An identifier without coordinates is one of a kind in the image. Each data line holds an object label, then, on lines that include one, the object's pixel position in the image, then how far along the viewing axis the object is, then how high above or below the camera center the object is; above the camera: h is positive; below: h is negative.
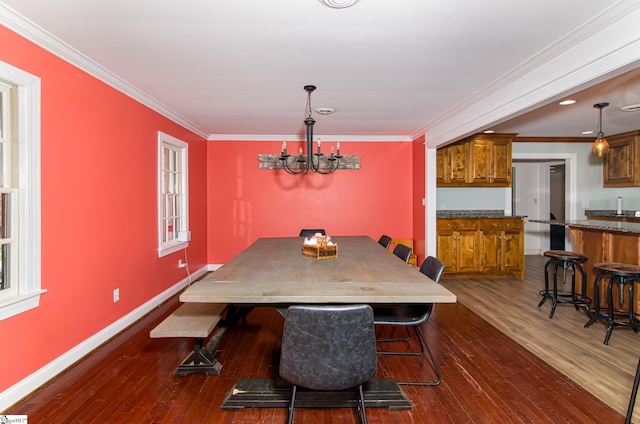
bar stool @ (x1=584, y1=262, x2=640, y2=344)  2.79 -0.84
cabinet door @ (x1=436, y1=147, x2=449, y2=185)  5.18 +0.63
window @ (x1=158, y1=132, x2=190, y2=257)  3.95 +0.17
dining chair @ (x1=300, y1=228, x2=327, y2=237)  4.55 -0.32
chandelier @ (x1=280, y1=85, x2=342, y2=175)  5.45 +0.71
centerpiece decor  2.71 -0.33
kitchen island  3.10 -0.33
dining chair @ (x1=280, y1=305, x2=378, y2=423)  1.44 -0.60
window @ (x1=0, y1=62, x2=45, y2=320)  2.05 +0.11
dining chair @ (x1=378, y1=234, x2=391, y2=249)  3.81 -0.38
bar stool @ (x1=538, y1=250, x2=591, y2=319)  3.44 -0.69
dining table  1.71 -0.43
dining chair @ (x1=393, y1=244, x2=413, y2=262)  3.01 -0.40
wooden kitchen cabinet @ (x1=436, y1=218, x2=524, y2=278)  4.98 -0.52
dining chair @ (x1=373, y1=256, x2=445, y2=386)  2.16 -0.71
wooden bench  2.13 -0.77
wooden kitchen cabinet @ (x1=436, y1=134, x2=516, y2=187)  5.16 +0.75
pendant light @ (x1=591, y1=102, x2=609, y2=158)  3.78 +0.70
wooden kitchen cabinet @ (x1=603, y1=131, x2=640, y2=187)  5.13 +0.75
